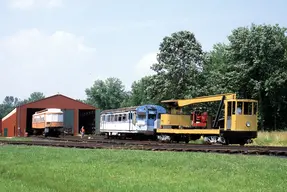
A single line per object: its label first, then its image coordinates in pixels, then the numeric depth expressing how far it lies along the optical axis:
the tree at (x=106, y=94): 126.12
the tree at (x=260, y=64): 54.97
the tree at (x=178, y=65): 63.19
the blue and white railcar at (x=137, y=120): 44.06
